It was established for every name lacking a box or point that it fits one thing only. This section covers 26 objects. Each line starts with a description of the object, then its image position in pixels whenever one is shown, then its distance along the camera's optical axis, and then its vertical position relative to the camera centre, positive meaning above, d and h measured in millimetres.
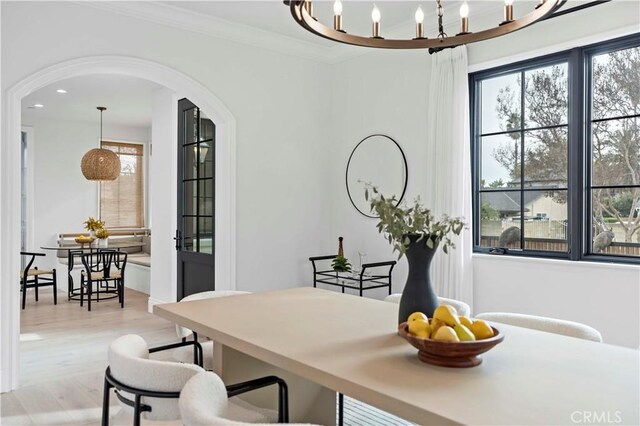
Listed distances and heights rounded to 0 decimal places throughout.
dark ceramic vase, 1886 -256
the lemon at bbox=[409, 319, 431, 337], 1571 -353
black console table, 4320 -573
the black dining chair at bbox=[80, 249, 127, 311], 6406 -774
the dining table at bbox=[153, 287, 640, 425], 1209 -454
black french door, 5047 +146
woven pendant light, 7641 +760
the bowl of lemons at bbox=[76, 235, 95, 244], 7199 -350
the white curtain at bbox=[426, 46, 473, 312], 3961 +431
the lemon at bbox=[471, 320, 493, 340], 1576 -360
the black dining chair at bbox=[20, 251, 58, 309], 6307 -856
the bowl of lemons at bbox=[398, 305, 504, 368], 1475 -369
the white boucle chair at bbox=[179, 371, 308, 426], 1283 -512
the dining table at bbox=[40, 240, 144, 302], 6567 -514
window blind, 9039 +414
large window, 3332 +428
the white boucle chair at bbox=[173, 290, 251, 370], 2583 -717
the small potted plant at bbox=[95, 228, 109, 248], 7383 -318
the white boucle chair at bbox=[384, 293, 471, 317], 2406 -442
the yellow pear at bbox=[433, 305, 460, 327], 1555 -311
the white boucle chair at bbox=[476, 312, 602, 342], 2088 -482
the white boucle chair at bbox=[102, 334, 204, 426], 1651 -549
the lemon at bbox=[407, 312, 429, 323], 1669 -335
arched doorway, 3355 +474
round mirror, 4570 +430
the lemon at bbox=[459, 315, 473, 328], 1626 -344
